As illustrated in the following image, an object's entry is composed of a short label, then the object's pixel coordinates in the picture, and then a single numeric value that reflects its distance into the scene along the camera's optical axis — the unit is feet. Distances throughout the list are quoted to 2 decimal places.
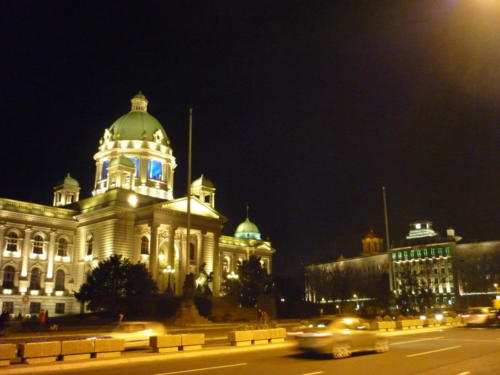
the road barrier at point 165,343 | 71.77
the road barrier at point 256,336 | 82.48
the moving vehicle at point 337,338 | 62.85
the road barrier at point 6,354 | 57.77
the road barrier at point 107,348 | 65.10
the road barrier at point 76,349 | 62.59
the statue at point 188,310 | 139.33
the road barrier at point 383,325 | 116.51
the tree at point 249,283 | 255.50
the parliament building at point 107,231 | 232.53
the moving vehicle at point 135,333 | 77.87
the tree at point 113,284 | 193.06
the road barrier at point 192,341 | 74.66
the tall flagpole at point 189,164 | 129.59
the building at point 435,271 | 440.04
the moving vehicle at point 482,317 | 132.26
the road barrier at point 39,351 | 60.49
